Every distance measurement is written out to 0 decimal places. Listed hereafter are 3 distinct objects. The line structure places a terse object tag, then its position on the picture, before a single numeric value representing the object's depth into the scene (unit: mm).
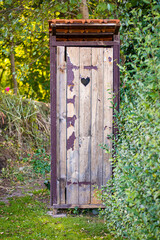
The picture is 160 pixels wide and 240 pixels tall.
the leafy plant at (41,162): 7043
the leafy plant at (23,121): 7586
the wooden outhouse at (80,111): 4059
